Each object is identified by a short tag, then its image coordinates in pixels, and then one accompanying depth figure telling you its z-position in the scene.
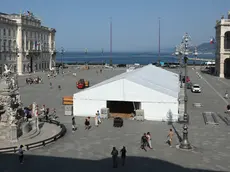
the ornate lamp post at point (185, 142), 19.59
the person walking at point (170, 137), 20.30
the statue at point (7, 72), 20.83
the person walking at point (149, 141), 19.55
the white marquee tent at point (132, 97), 27.16
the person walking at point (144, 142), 19.38
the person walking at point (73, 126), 23.56
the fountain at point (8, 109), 20.12
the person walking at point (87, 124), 24.04
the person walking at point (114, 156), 16.36
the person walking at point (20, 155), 16.97
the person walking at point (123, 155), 16.82
